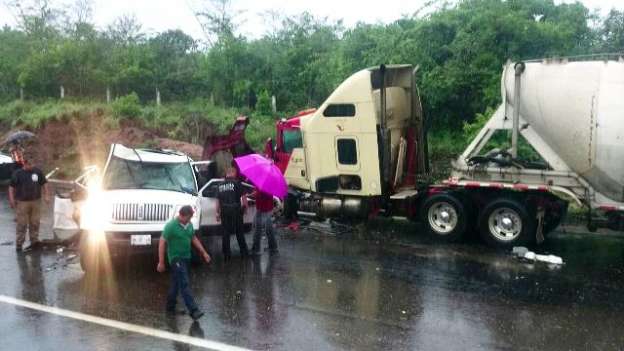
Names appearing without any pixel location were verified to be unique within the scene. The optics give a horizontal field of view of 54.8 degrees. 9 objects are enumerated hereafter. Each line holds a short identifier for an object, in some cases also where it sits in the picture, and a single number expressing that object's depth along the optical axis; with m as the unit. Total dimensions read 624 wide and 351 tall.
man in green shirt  7.27
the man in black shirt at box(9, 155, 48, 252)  11.00
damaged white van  9.33
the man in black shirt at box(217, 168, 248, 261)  10.45
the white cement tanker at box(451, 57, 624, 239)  10.38
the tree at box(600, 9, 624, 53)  19.94
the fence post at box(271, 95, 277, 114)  25.09
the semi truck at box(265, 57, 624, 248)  10.61
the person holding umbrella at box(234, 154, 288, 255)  10.46
